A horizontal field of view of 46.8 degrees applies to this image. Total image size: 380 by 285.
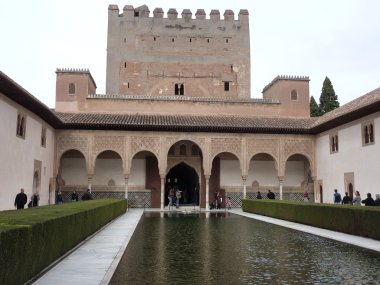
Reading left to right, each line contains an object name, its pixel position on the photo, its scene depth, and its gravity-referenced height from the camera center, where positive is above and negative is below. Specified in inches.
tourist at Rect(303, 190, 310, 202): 986.7 +0.5
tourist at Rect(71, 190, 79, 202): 946.0 +0.0
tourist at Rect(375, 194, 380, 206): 590.7 -5.0
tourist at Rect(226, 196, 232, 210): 1007.6 -13.6
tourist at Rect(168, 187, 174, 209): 1030.1 +2.6
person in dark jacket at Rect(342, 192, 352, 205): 743.1 -3.0
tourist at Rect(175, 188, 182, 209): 1026.4 +2.5
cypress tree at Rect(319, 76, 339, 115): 1636.6 +370.2
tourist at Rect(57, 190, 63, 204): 938.7 -2.2
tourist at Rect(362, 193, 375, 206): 581.9 -4.9
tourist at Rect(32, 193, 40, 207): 717.9 -4.9
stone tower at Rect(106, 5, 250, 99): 1355.8 +443.7
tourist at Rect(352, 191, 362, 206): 663.8 -4.1
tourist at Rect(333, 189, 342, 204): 763.4 -1.3
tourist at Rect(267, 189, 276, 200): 951.4 +4.7
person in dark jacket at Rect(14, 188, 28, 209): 571.6 -4.0
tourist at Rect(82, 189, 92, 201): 846.5 +1.9
